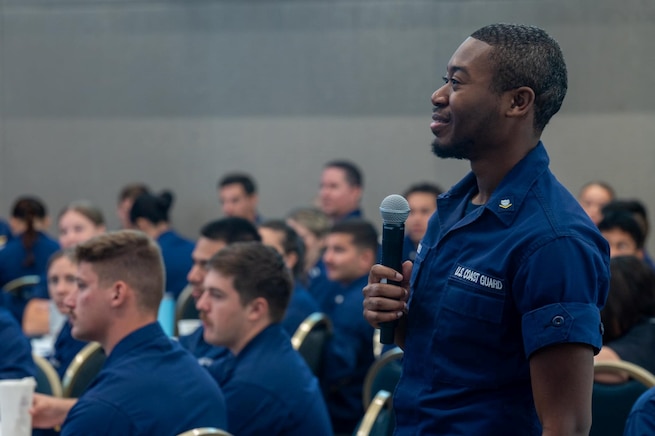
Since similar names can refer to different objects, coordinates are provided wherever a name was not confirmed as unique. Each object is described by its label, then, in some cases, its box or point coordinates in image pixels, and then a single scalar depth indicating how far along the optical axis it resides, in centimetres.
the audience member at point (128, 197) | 1256
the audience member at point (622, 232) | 816
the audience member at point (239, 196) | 1195
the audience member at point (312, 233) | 1004
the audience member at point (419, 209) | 1030
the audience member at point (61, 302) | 686
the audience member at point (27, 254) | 1080
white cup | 388
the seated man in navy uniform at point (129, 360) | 388
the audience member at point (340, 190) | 1186
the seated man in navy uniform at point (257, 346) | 476
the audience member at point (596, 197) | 1088
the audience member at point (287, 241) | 823
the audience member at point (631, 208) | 932
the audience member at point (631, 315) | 525
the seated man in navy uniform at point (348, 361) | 694
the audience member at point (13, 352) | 540
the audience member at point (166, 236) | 1046
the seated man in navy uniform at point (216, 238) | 692
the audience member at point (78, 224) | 1008
